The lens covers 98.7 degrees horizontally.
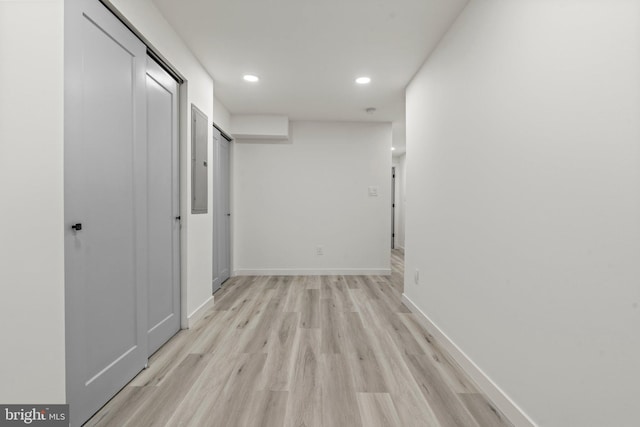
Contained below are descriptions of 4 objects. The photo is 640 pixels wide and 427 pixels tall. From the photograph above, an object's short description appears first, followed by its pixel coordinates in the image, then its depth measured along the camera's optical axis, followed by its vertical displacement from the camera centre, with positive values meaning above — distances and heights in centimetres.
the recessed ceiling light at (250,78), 295 +138
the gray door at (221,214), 367 -16
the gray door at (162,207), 194 -3
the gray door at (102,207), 125 -3
